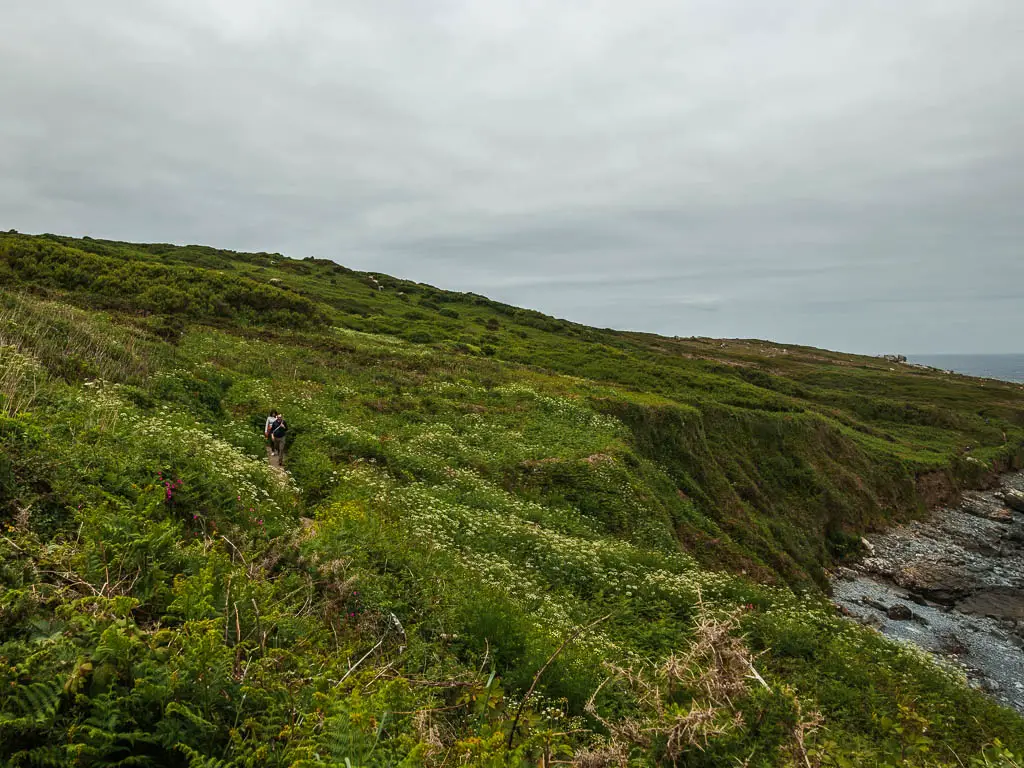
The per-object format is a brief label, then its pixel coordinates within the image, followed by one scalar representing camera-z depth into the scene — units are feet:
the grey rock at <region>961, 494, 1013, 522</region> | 142.31
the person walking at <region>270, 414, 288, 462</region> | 52.90
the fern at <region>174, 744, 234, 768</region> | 10.87
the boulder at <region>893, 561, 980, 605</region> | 92.68
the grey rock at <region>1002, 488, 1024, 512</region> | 151.94
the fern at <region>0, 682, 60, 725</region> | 10.77
